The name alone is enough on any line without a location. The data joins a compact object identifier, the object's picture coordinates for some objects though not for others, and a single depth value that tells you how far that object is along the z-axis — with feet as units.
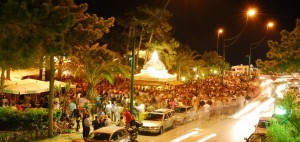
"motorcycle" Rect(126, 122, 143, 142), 59.36
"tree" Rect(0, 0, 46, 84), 40.24
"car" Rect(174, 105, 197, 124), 81.05
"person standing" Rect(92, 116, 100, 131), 60.18
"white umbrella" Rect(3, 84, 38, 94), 72.28
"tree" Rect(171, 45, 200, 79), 201.05
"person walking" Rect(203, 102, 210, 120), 94.48
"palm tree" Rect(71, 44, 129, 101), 95.50
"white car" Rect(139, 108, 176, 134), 66.95
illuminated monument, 93.92
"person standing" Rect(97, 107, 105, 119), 65.28
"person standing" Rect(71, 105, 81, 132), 64.89
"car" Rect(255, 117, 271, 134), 58.40
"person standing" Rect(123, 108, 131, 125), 63.61
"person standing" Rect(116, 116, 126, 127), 65.57
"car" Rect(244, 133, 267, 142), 48.34
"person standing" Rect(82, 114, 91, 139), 58.13
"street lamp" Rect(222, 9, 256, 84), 72.63
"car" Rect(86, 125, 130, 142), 47.22
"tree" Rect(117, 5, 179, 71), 144.97
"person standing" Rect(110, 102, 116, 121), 79.10
